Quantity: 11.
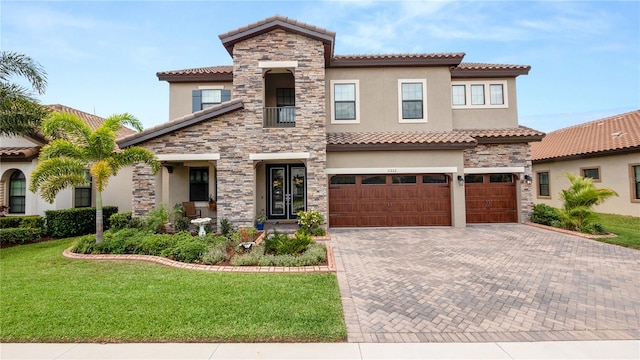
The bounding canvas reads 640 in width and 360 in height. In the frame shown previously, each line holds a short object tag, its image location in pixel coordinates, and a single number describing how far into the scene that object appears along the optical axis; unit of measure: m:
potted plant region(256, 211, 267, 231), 12.13
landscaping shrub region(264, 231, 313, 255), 7.78
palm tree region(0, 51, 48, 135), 10.86
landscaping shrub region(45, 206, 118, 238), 12.05
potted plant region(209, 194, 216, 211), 13.68
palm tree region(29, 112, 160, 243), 8.45
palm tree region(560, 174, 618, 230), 11.30
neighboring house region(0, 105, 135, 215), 12.67
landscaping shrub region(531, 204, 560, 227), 12.54
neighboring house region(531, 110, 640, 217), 14.88
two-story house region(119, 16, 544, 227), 11.58
